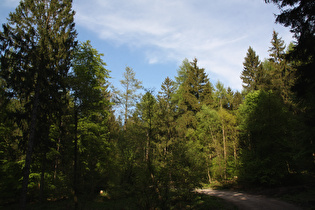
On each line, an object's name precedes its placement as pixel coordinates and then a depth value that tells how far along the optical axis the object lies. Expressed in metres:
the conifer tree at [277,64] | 27.12
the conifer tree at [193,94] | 32.69
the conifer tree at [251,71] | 35.50
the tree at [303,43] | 7.72
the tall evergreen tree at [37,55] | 11.83
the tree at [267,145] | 17.16
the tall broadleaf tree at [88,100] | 12.41
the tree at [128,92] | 26.46
